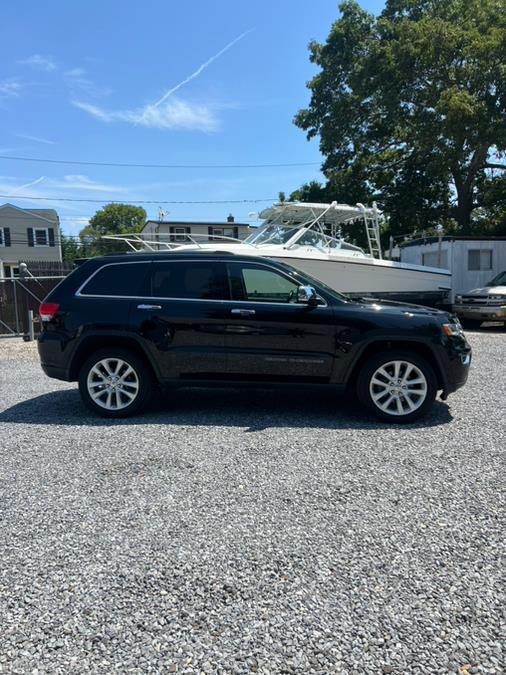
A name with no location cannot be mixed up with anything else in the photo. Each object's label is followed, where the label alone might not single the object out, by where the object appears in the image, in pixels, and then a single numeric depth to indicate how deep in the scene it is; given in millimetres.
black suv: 5453
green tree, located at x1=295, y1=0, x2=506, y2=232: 20281
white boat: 11969
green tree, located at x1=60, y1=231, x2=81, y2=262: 64200
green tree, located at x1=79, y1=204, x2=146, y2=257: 93562
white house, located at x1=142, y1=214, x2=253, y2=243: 52562
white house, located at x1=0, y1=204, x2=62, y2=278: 38219
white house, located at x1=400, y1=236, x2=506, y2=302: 15688
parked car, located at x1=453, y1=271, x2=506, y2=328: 13656
